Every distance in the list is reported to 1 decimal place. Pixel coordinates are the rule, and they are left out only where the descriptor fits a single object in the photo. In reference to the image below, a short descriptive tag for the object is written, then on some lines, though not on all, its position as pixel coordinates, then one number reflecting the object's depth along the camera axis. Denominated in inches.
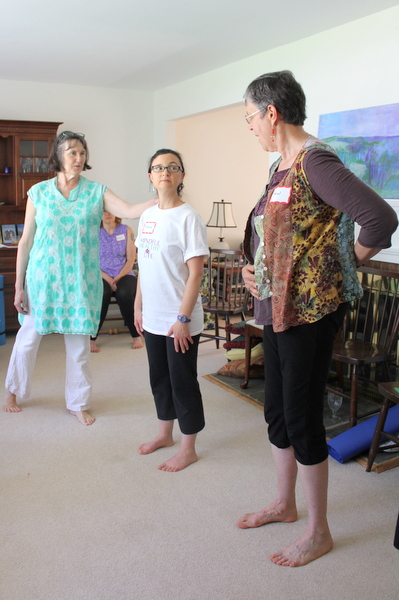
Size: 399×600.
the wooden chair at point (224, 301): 163.6
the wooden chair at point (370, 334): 112.6
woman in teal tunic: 109.0
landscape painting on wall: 126.3
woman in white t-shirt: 88.0
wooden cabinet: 200.7
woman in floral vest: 56.6
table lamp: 249.1
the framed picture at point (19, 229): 215.5
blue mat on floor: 101.7
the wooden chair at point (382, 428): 91.7
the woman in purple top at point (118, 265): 190.2
